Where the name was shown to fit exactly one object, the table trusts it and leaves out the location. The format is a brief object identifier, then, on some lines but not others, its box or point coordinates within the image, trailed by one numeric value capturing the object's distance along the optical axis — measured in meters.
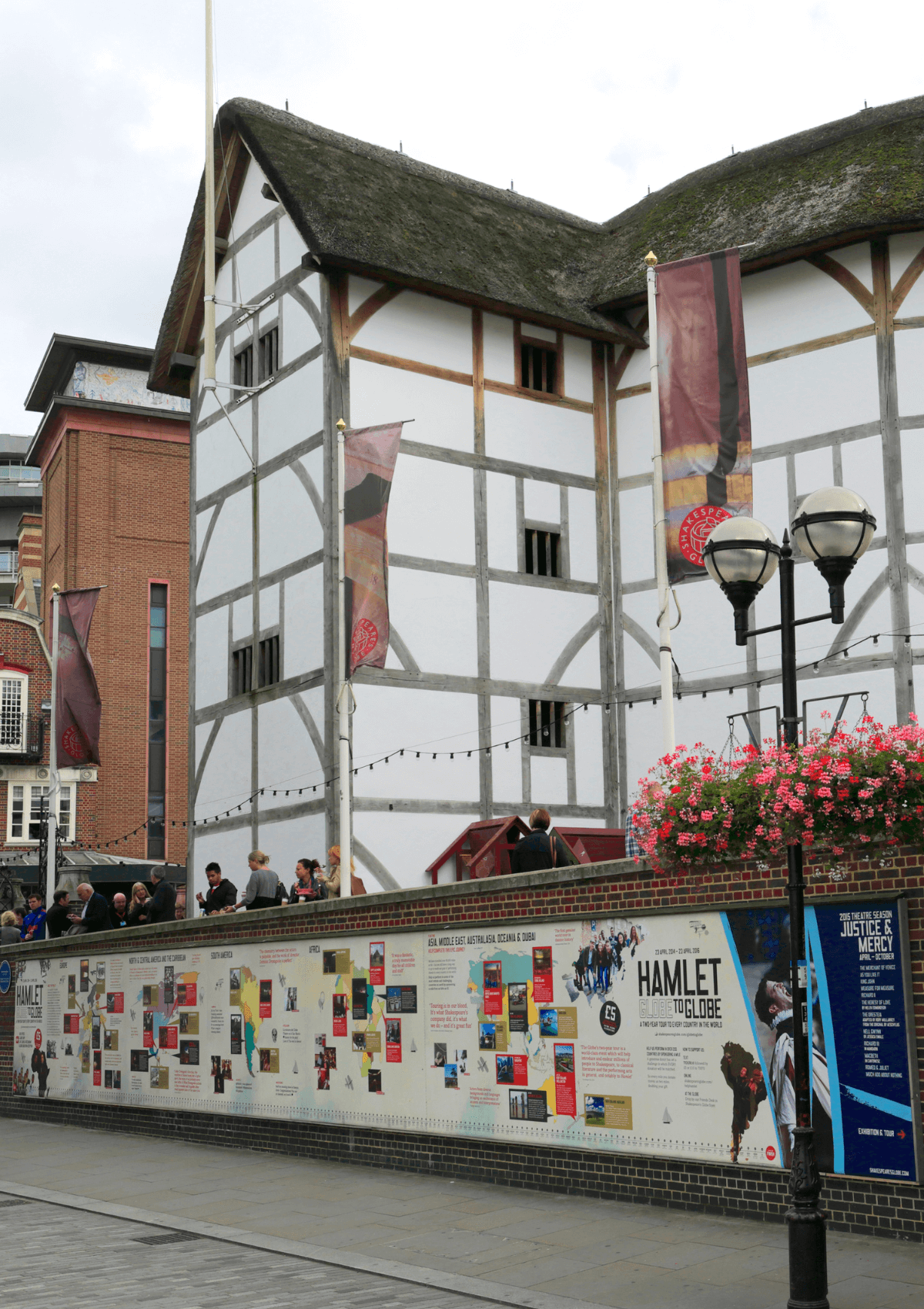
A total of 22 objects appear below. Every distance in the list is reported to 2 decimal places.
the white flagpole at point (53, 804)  23.61
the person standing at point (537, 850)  13.46
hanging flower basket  7.68
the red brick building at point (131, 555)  46.59
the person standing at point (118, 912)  18.23
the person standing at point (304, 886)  15.91
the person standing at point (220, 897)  16.83
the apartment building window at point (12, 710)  44.12
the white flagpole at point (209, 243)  23.41
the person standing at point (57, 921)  19.08
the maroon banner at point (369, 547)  16.75
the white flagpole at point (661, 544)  14.53
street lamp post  7.17
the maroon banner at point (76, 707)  23.30
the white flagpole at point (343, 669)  16.66
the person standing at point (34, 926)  20.45
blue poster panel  8.74
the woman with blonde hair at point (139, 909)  17.72
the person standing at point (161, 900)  17.22
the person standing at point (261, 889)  15.87
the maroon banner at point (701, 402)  14.65
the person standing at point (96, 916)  18.14
